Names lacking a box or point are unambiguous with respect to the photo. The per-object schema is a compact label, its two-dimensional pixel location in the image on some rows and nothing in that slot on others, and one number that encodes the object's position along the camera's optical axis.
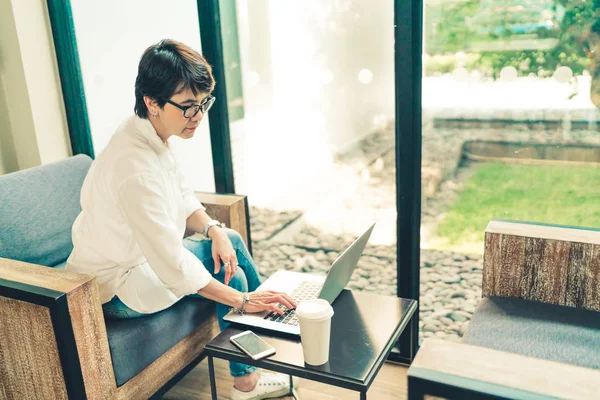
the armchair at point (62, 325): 1.49
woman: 1.56
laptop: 1.52
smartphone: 1.42
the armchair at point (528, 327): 1.02
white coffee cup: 1.29
